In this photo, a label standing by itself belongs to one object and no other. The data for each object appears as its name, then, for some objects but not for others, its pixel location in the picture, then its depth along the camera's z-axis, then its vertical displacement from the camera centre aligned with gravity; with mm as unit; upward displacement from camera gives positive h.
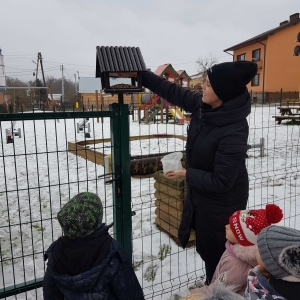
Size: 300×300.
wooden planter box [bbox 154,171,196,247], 3387 -1074
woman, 1830 -308
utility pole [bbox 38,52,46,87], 38812 +6350
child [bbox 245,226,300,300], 1150 -611
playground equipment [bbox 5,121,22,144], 9123 -790
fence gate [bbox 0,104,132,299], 2283 -1291
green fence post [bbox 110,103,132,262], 2297 -496
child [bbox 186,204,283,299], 1654 -730
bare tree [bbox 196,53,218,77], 45709 +6231
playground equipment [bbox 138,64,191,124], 15799 +1609
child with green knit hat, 1482 -721
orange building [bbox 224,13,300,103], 30016 +4546
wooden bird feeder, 2090 +291
